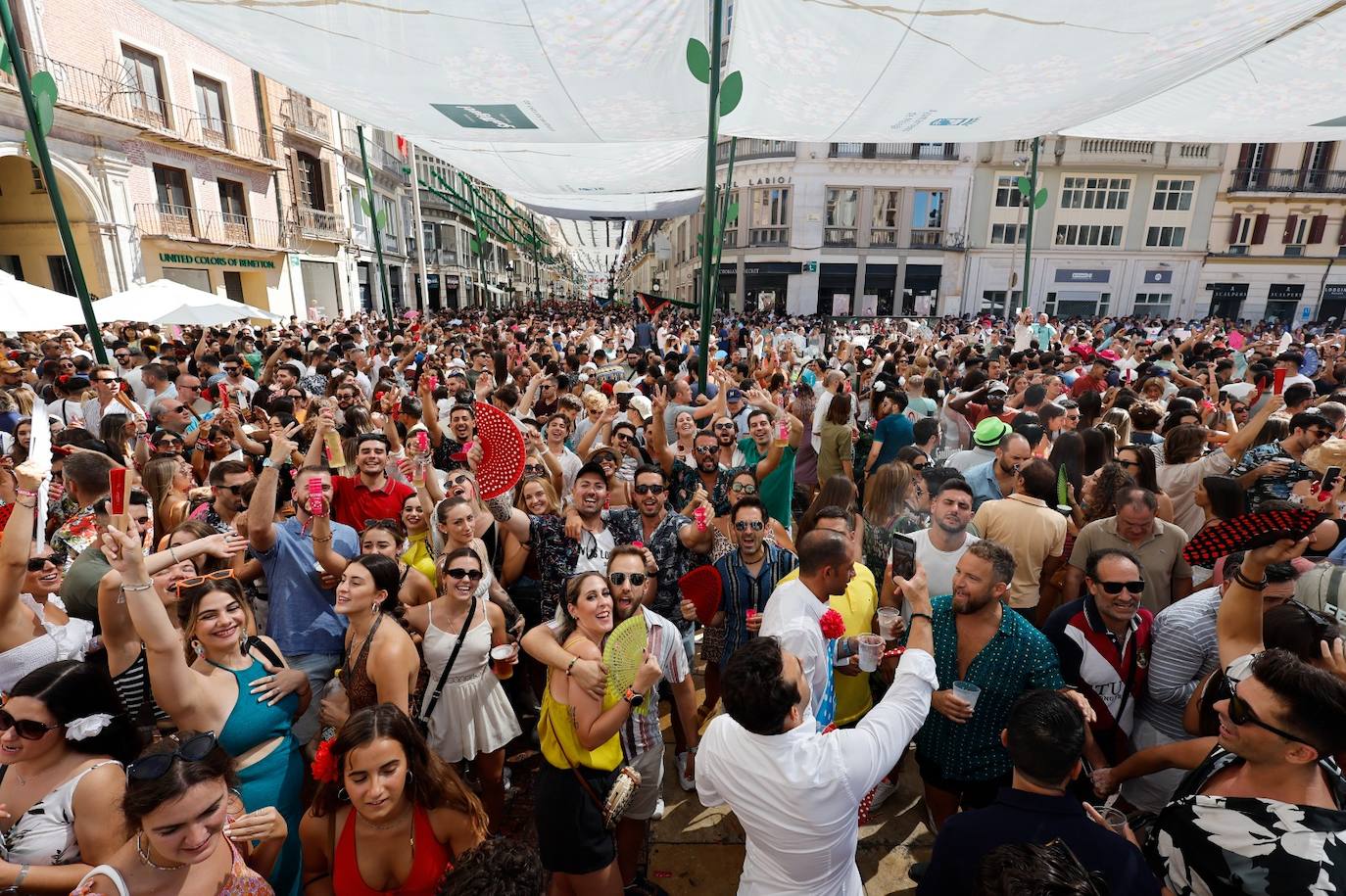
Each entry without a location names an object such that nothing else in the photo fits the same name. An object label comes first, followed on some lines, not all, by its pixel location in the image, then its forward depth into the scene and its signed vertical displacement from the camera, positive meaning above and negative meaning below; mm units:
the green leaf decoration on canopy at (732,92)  5133 +1664
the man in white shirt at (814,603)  2760 -1373
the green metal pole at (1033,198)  14922 +2470
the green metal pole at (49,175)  6465 +1235
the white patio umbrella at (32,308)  8039 -223
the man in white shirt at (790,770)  1934 -1450
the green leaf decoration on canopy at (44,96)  6898 +2107
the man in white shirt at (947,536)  3486 -1301
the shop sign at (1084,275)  35969 +1488
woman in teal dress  2256 -1535
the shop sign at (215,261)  20062 +1081
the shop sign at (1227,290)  36594 +756
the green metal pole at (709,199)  4582 +1120
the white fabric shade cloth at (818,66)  3965 +1700
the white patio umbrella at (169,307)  9984 -227
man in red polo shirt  4402 -1364
